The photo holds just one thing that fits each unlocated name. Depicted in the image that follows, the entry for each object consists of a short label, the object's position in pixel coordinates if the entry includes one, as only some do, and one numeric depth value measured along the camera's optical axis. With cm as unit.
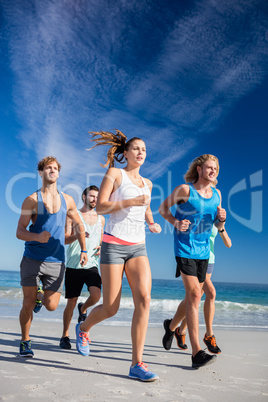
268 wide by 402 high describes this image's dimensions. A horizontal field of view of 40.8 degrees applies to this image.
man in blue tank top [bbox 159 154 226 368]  383
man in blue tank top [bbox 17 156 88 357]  395
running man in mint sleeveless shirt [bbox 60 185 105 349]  490
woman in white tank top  322
